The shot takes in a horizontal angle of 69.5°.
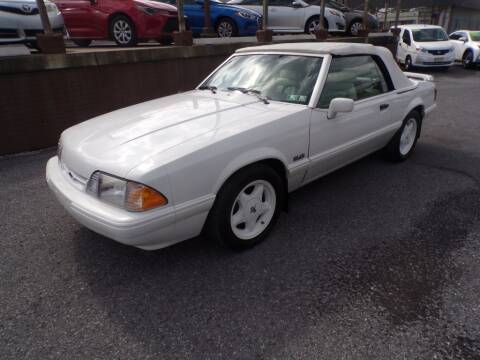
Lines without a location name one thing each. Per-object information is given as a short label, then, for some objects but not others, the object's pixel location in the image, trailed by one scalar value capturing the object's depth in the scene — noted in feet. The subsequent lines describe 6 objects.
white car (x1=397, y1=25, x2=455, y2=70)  42.04
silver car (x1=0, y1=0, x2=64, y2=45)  17.17
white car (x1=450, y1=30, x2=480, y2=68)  46.34
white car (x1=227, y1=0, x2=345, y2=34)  35.53
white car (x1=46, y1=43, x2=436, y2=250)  6.91
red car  22.71
